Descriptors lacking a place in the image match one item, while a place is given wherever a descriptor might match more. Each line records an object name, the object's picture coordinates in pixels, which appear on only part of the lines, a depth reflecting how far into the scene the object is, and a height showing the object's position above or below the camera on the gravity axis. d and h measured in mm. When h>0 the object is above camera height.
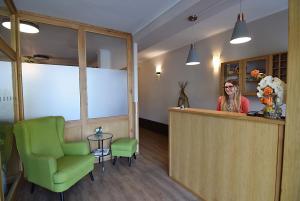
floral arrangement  1424 -13
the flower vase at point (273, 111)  1438 -163
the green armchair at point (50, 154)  1944 -835
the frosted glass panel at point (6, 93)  2137 +14
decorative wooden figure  4445 -136
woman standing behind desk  2298 -104
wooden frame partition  2719 +682
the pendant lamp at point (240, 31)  1927 +727
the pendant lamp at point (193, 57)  2867 +634
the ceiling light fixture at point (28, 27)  2584 +1079
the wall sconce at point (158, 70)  5715 +813
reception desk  1433 -666
